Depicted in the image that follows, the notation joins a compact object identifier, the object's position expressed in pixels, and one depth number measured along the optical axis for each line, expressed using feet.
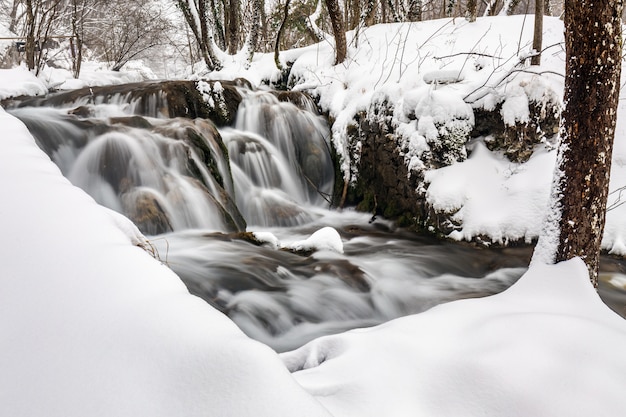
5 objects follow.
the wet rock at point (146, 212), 13.35
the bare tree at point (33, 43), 27.25
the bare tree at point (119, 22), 46.16
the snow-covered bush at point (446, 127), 15.84
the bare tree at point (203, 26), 34.04
